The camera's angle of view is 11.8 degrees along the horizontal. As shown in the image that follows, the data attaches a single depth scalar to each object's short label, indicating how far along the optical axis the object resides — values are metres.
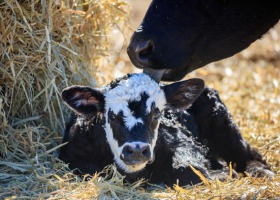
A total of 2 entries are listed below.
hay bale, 11.35
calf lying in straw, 10.71
